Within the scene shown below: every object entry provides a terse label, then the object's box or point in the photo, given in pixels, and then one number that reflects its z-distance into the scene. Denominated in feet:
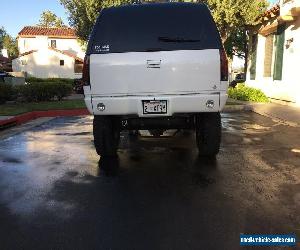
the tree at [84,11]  57.60
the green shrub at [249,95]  38.76
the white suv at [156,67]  11.96
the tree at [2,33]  222.10
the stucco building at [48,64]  112.16
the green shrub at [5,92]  36.33
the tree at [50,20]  195.50
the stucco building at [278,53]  33.74
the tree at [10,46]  210.93
